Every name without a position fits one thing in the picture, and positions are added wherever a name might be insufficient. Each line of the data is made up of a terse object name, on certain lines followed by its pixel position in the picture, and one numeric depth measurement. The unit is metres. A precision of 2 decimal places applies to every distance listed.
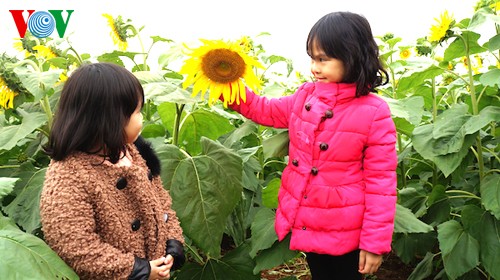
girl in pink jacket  1.93
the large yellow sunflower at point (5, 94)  2.02
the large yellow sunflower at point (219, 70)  1.90
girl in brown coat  1.53
